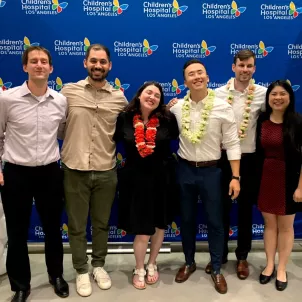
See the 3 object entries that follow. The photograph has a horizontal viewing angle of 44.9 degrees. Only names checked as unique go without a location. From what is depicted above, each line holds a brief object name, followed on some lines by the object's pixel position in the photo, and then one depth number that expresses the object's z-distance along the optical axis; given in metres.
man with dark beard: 2.61
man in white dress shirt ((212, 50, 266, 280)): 2.75
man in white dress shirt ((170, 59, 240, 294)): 2.62
